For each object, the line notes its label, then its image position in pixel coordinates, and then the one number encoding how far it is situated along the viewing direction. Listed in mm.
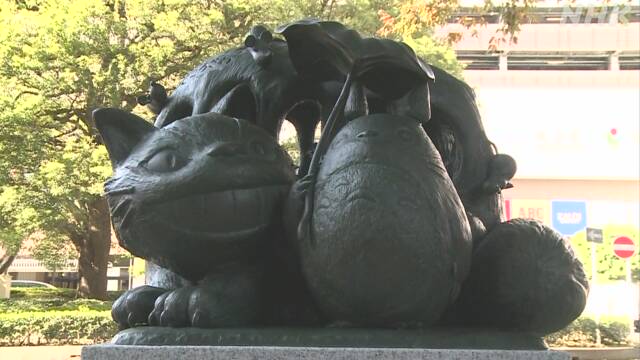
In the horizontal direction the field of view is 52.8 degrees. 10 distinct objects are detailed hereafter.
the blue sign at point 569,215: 16969
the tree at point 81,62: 11688
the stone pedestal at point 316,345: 1468
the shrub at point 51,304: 14102
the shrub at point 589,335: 12891
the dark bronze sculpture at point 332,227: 1582
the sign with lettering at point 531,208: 29156
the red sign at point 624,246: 13453
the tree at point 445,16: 8000
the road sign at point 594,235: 13773
